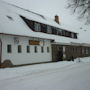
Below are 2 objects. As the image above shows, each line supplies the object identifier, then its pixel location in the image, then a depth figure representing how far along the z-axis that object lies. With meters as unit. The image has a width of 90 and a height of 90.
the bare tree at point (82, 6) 9.45
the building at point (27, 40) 10.52
